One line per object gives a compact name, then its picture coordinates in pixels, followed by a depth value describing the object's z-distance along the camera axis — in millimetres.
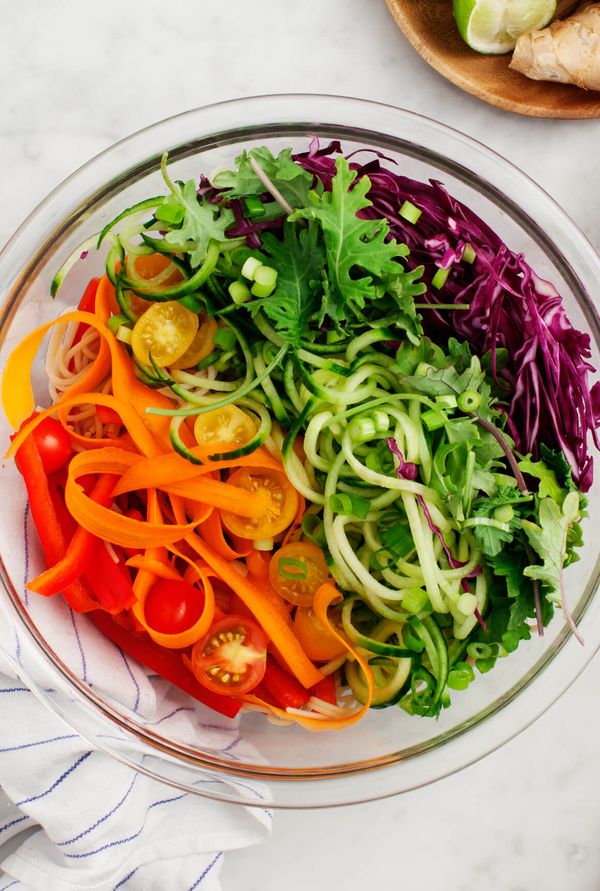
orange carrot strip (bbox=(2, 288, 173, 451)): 683
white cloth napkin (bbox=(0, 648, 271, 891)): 730
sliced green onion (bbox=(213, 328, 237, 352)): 683
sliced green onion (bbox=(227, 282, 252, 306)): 675
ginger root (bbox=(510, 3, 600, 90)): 738
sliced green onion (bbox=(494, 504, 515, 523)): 669
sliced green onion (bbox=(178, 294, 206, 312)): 679
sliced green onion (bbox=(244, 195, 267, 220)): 674
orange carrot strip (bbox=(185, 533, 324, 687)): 683
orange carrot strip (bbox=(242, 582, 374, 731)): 674
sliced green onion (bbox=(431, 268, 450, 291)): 687
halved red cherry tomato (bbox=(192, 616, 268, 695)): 681
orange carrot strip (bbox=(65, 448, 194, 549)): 673
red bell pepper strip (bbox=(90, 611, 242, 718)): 702
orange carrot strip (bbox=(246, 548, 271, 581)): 695
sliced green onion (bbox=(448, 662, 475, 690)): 684
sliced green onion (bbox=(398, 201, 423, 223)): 688
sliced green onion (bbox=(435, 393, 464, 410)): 669
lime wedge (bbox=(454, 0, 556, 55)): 736
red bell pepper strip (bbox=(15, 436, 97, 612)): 689
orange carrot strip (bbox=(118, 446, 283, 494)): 672
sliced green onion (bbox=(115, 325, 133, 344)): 685
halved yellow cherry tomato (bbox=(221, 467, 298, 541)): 683
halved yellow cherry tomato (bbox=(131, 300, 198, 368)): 681
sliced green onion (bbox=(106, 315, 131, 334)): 688
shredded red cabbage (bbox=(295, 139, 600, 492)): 691
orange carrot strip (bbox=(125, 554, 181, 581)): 678
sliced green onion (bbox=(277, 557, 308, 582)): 681
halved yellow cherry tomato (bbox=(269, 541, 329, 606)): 686
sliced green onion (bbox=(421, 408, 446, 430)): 669
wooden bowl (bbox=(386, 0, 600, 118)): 754
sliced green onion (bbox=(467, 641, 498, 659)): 684
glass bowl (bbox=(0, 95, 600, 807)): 709
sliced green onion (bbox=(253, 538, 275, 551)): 688
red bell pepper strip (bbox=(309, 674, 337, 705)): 703
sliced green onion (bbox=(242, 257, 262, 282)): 671
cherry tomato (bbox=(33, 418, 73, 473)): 691
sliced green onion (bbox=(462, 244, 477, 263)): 693
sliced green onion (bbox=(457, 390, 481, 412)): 671
